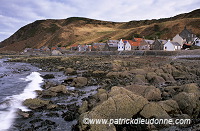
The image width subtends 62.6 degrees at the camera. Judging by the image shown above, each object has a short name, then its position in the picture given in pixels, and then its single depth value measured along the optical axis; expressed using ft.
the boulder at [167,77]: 65.38
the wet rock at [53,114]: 36.63
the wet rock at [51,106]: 40.31
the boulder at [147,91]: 41.86
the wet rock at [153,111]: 28.81
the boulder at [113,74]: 75.77
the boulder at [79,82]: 62.80
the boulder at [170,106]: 32.60
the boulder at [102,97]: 37.14
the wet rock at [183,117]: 30.68
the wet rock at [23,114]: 36.22
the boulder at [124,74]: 74.33
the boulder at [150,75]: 64.77
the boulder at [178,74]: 69.87
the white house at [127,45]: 231.42
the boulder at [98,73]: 81.71
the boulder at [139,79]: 62.10
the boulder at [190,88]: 40.97
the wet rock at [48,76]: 80.23
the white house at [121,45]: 238.87
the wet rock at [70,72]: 89.86
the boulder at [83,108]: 36.34
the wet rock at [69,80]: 69.10
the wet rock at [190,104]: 33.12
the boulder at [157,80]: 62.26
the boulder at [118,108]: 27.68
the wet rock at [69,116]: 34.19
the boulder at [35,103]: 41.65
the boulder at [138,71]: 77.11
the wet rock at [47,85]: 60.82
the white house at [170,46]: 187.02
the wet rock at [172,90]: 46.73
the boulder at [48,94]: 49.75
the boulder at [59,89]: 52.64
